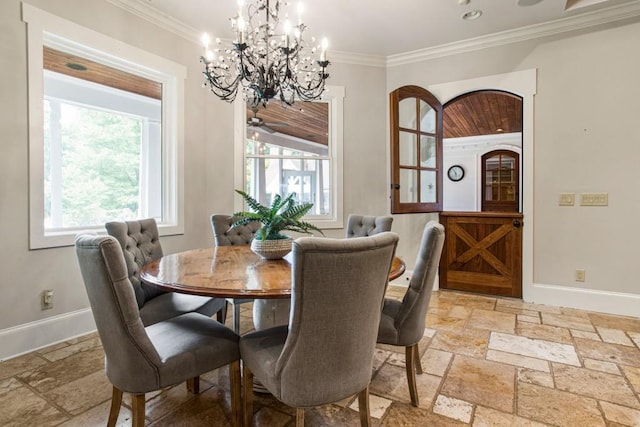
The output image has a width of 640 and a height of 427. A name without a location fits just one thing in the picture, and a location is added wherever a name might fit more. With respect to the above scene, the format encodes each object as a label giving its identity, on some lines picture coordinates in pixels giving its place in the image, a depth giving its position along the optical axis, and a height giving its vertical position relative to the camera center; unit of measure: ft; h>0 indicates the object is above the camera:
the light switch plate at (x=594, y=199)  10.89 +0.42
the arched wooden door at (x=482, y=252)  12.53 -1.58
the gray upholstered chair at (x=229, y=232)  9.57 -0.60
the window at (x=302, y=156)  13.41 +2.22
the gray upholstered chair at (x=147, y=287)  6.73 -1.49
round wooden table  4.77 -1.05
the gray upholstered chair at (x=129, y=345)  4.18 -1.89
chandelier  6.83 +3.17
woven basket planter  6.79 -0.74
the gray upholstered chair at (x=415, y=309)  5.63 -1.70
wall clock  30.78 +3.52
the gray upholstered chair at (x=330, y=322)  3.71 -1.31
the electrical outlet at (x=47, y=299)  8.39 -2.19
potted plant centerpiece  6.81 -0.28
